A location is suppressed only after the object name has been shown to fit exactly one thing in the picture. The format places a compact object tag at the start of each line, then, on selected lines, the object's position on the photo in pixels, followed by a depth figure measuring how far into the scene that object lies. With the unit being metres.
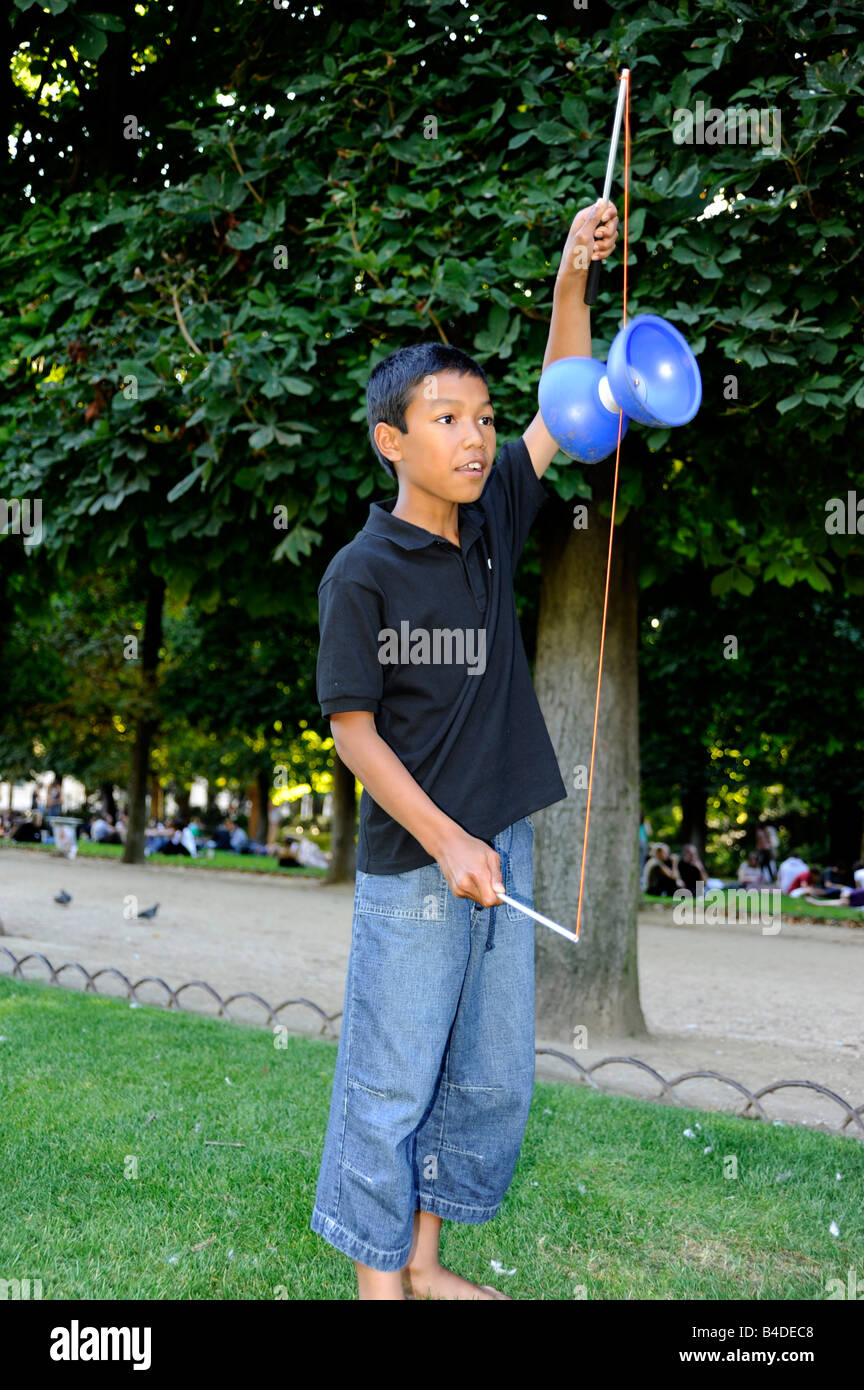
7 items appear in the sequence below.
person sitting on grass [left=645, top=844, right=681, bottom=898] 20.14
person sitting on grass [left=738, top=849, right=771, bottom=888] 22.19
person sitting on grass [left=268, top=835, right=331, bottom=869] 25.22
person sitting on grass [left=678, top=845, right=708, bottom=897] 18.97
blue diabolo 2.87
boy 2.63
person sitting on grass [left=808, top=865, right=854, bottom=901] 19.42
